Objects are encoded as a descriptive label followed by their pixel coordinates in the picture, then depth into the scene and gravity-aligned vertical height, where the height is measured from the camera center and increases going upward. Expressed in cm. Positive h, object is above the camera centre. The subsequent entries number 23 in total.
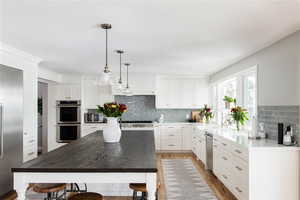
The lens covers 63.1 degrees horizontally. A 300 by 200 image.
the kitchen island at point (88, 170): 194 -52
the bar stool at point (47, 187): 236 -81
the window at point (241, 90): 462 +30
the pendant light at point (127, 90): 532 +31
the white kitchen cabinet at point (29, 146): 430 -78
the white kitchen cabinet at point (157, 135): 716 -91
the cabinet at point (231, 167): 316 -96
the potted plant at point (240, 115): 444 -20
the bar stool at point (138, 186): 251 -86
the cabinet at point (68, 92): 718 +36
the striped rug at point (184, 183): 379 -142
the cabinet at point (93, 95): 729 +27
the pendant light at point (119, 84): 419 +35
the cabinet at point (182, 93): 745 +34
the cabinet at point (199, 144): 548 -97
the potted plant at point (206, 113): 699 -26
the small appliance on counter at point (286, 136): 306 -41
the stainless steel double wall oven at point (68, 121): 708 -49
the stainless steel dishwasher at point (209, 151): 488 -96
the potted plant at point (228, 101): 528 +7
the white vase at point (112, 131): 322 -37
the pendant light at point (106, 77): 302 +34
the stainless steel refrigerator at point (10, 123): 367 -30
